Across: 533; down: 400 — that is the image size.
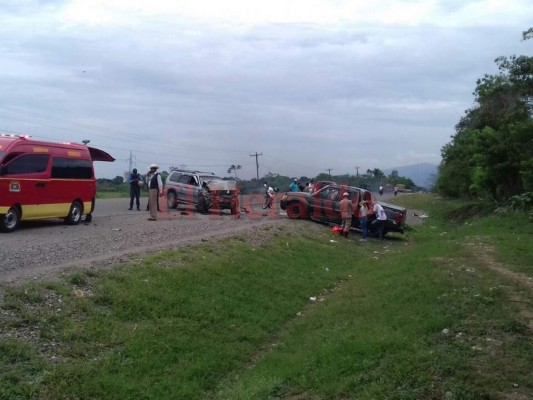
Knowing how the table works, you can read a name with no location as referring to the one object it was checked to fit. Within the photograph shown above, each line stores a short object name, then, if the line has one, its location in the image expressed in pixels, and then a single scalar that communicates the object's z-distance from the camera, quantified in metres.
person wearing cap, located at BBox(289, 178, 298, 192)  32.41
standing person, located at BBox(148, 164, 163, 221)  19.70
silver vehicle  26.62
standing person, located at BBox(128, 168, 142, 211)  24.89
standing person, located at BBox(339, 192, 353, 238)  22.61
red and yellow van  15.11
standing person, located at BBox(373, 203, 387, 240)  23.52
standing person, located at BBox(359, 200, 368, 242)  23.03
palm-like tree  53.53
